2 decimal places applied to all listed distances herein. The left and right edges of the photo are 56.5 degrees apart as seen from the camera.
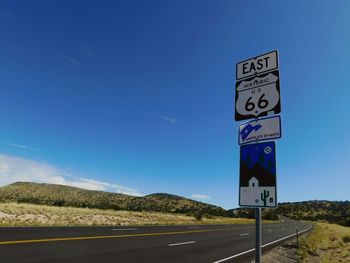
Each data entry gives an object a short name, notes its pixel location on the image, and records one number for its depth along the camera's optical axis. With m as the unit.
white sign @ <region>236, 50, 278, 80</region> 4.61
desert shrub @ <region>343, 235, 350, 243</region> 24.92
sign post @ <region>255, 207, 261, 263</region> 4.05
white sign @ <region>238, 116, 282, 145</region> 4.22
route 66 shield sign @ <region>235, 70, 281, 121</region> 4.38
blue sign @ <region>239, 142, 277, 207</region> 4.04
